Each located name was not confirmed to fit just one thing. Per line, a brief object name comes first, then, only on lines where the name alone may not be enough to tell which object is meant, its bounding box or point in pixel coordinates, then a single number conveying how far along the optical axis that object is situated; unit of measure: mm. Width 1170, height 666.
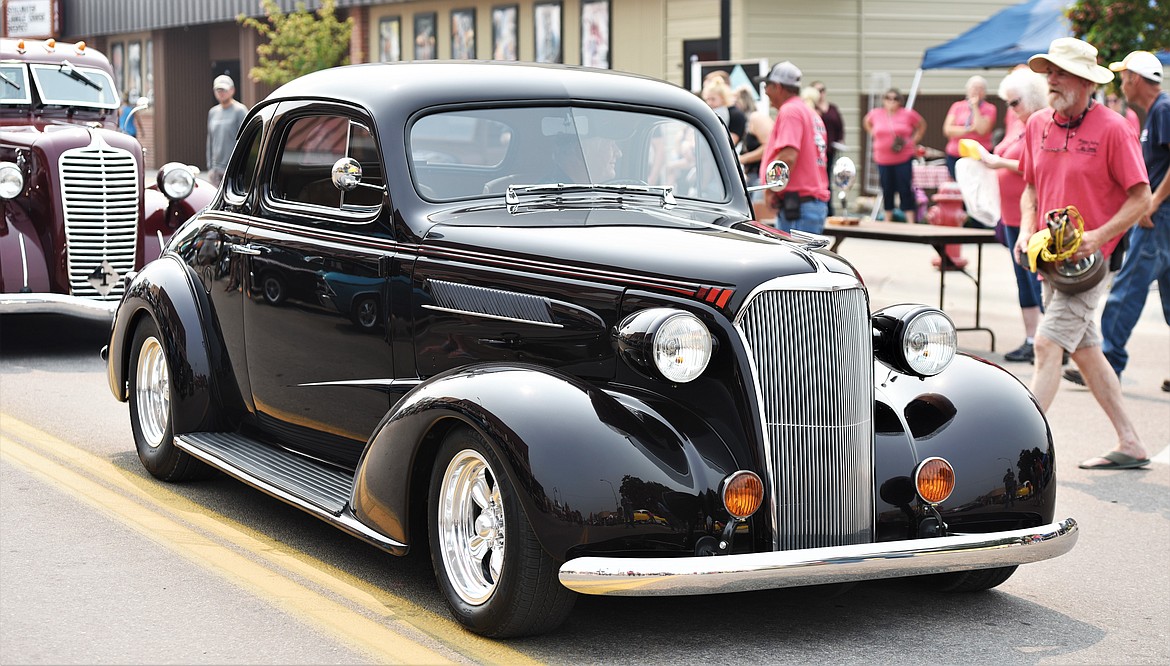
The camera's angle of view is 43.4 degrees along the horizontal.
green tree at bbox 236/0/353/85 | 29031
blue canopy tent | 17531
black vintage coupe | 4309
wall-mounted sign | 40625
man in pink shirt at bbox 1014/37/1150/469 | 7121
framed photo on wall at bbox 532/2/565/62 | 25328
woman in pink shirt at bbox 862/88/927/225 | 19609
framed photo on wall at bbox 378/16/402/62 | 29172
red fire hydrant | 15000
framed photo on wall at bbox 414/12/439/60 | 28281
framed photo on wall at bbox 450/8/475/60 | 27359
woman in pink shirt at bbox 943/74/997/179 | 16375
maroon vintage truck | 10133
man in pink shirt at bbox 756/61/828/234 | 10656
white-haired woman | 10383
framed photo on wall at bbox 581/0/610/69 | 24453
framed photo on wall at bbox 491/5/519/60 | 26328
